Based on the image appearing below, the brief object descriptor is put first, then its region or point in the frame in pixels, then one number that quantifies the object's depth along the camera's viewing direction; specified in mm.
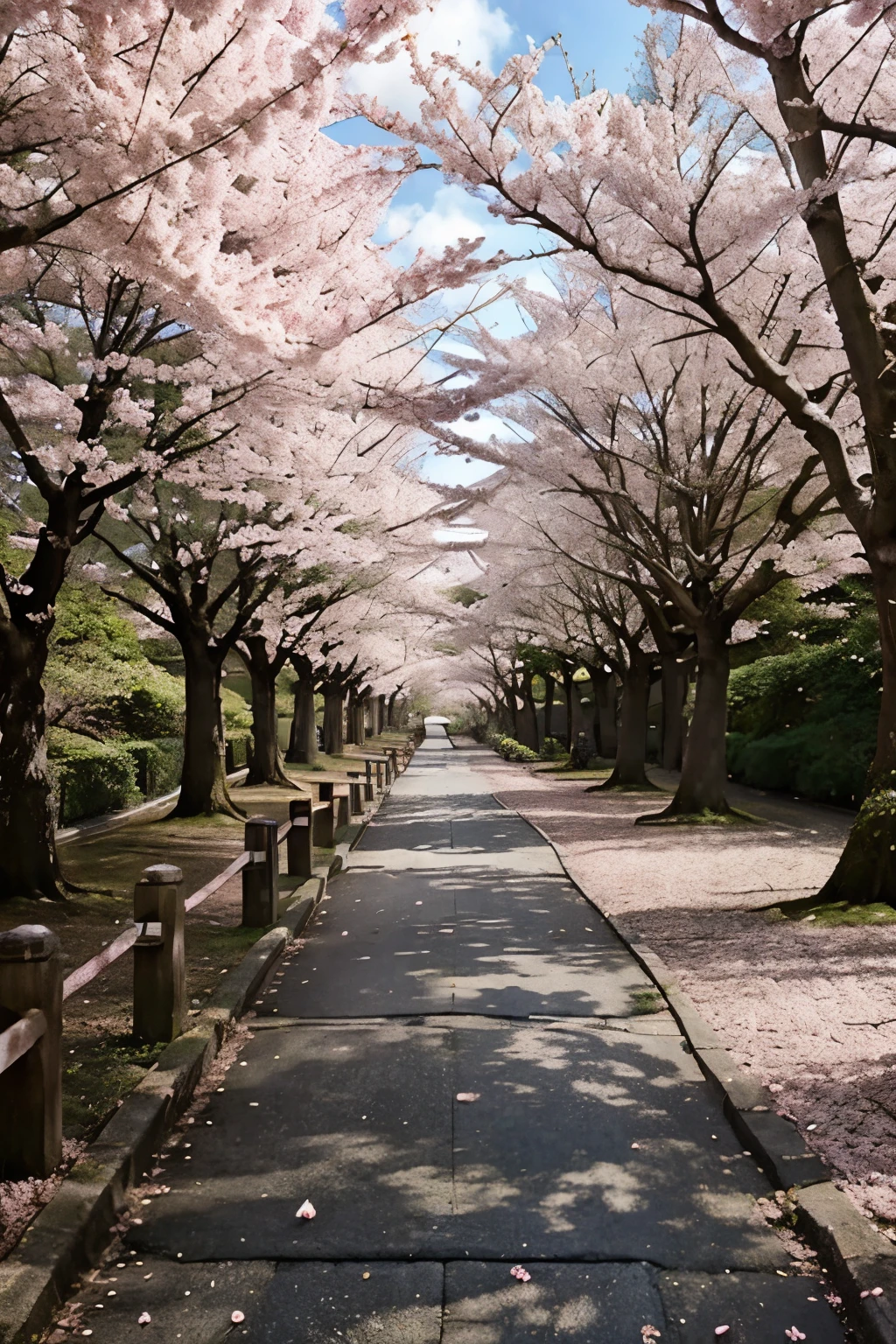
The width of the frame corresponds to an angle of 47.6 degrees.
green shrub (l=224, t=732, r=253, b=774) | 31748
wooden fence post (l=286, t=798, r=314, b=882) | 11336
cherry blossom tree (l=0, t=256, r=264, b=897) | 9812
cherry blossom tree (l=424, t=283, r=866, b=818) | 16219
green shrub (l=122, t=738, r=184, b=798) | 20562
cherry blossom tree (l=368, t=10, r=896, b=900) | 8570
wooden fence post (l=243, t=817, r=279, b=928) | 9086
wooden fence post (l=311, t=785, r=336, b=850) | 14695
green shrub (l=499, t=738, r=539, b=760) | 45656
